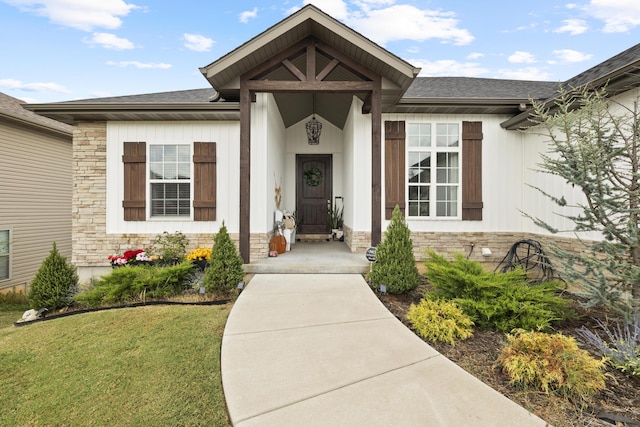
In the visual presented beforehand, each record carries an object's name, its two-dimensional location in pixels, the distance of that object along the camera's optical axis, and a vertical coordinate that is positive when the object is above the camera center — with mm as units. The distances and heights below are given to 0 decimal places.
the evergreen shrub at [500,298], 2969 -921
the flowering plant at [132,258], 5520 -873
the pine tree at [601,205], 2697 +50
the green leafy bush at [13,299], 7164 -2201
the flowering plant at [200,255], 5316 -785
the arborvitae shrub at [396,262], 4160 -728
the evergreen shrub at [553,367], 1977 -1077
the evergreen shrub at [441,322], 2838 -1096
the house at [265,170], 5883 +826
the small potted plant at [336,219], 8688 -246
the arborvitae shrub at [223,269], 4250 -833
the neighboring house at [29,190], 8438 +632
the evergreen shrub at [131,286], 4238 -1086
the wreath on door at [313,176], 8844 +1016
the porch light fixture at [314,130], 8000 +2179
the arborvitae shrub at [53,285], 4465 -1121
